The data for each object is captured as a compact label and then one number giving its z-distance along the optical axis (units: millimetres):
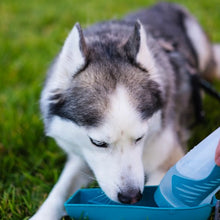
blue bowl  663
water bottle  617
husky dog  706
